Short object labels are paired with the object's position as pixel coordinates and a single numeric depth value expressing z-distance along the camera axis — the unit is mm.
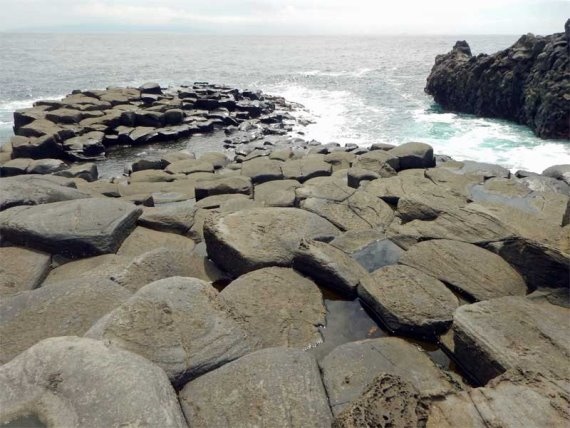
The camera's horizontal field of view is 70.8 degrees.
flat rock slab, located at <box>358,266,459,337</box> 3654
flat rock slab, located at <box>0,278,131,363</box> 3168
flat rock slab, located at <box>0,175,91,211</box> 5738
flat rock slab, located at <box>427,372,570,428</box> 2332
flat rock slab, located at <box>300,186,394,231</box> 5785
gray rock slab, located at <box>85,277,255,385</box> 2871
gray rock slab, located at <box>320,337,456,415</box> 2873
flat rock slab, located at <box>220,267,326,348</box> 3521
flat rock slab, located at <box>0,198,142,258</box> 4723
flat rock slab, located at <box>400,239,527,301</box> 4203
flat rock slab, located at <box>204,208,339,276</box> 4512
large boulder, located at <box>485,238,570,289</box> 4039
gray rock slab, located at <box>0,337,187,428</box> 2213
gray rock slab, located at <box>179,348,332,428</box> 2521
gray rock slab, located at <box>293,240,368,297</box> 4203
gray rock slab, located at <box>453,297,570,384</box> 3018
